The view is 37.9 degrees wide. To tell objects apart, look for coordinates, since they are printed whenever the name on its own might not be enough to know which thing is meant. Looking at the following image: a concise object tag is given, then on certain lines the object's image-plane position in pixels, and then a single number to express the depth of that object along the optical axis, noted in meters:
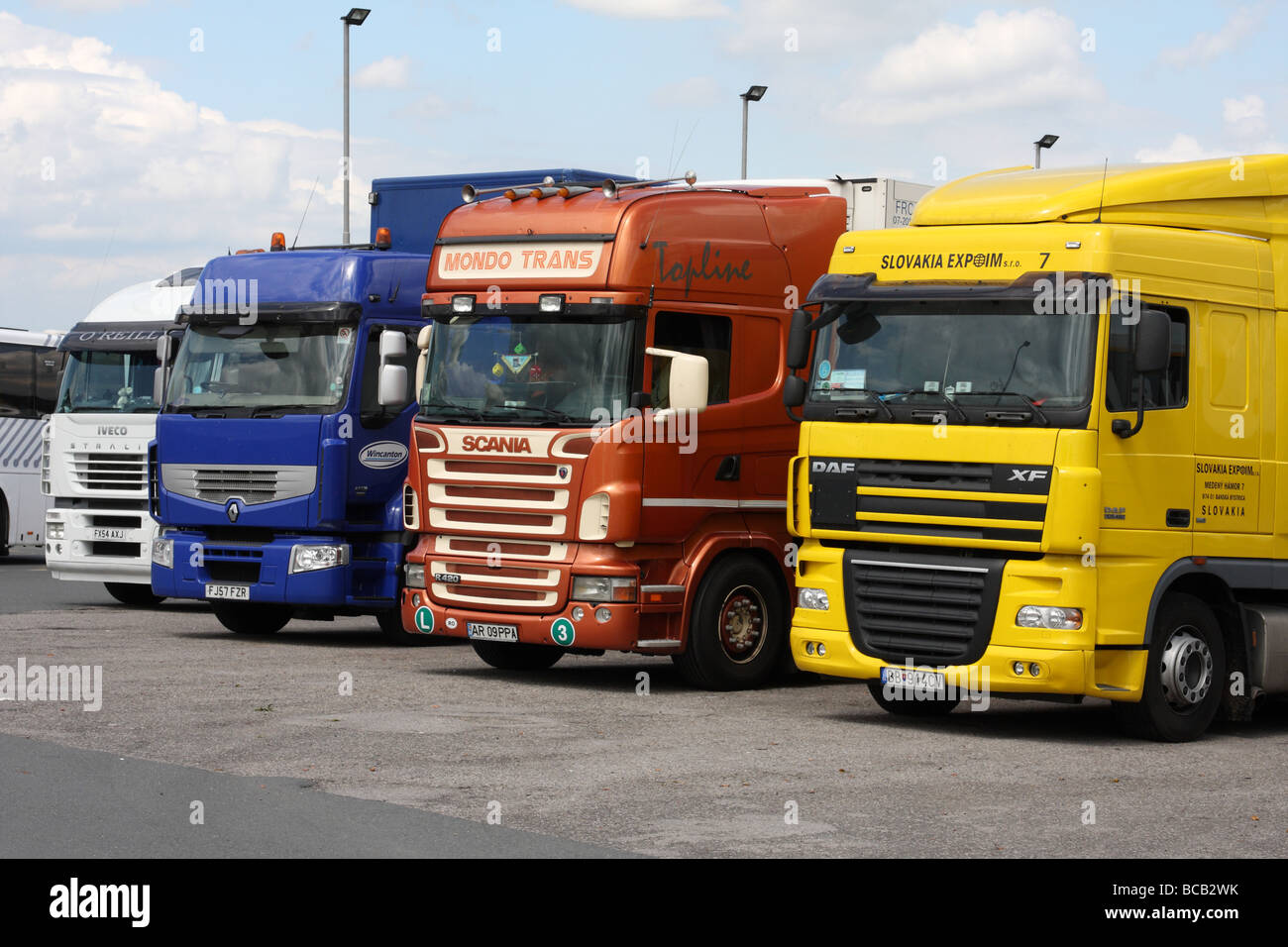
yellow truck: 11.65
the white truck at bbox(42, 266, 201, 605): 20.52
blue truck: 16.89
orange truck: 14.02
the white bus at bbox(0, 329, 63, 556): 28.50
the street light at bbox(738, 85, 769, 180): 44.32
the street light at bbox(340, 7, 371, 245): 38.09
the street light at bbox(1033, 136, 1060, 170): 45.41
